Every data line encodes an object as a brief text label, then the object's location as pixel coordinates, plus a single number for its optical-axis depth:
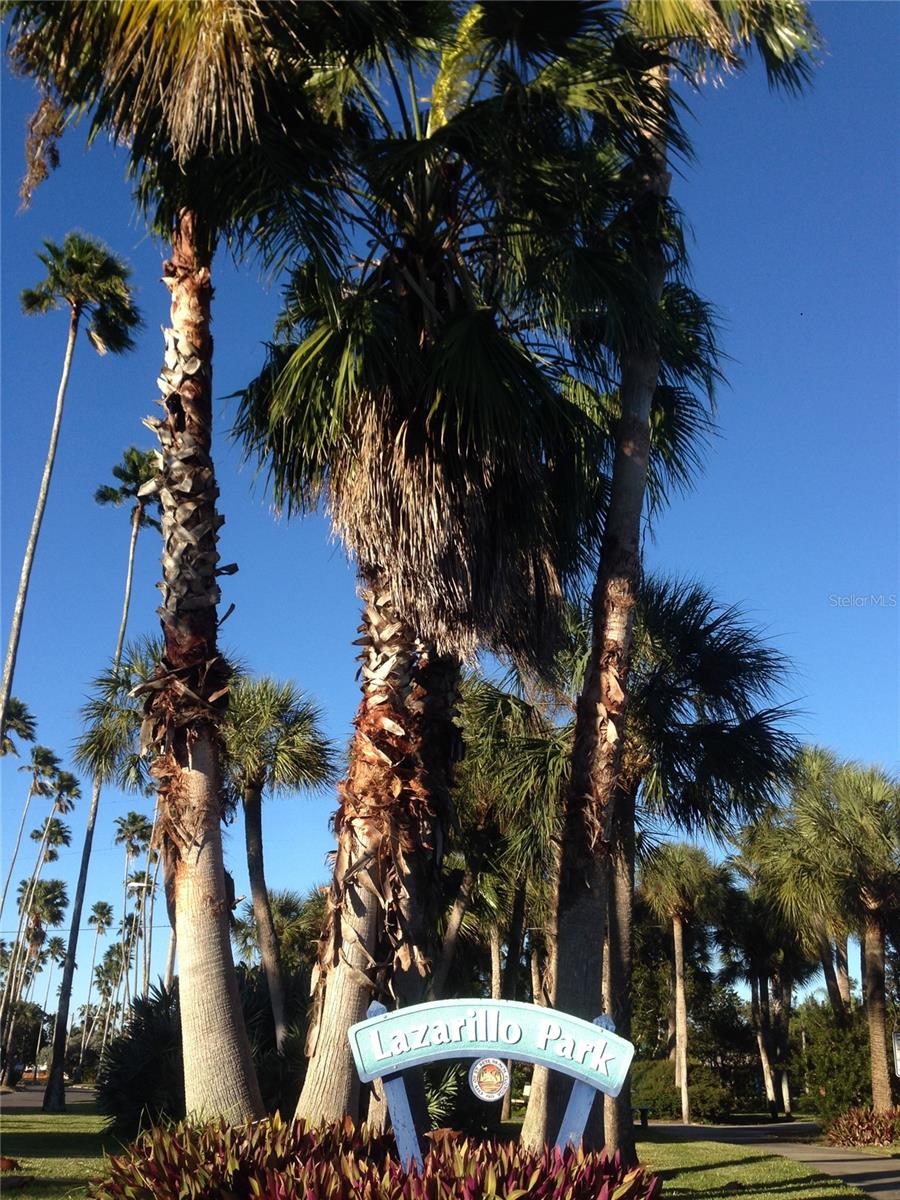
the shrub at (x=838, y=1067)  23.98
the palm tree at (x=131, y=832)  79.38
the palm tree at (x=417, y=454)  7.55
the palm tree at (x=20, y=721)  53.00
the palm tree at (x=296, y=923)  34.09
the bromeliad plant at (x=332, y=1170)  5.00
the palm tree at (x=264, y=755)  19.20
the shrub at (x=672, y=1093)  33.69
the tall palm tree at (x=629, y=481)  8.34
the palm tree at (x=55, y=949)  109.89
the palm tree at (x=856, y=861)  21.58
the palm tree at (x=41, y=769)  62.59
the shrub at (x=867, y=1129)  22.03
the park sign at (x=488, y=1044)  5.88
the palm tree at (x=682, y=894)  31.52
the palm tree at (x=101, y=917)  111.50
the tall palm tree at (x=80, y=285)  26.08
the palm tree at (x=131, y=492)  33.53
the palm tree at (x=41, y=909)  80.88
